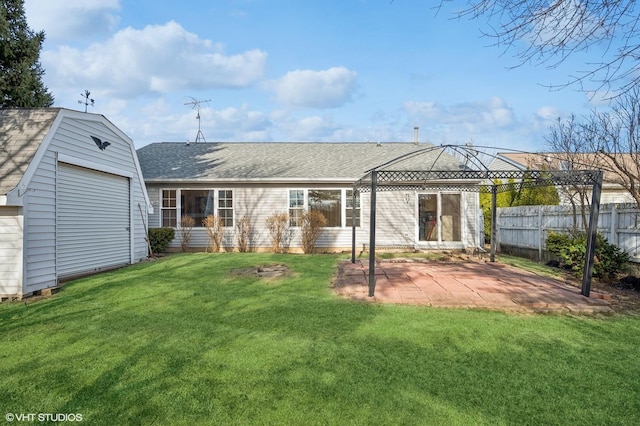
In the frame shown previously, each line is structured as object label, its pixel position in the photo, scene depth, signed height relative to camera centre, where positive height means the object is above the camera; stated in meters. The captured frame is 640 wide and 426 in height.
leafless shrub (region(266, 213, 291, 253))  13.28 -0.71
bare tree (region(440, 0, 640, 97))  2.70 +1.44
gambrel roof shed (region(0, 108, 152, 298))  6.33 +0.31
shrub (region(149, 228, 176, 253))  12.51 -0.93
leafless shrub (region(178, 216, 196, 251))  13.27 -0.67
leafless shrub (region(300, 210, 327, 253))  13.02 -0.55
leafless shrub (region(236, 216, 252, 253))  13.48 -0.80
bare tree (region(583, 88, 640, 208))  8.00 +2.07
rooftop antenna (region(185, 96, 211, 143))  19.39 +5.87
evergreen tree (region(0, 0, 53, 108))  13.80 +6.05
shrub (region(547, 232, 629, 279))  7.36 -0.95
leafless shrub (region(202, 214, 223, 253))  13.25 -0.67
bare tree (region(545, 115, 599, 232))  10.97 +2.19
